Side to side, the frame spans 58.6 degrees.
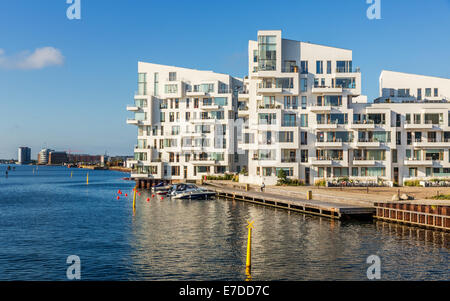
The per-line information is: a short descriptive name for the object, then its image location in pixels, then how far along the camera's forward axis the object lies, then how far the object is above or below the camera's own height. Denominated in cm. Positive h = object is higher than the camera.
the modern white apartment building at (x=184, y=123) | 10775 +1033
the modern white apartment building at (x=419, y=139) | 8056 +446
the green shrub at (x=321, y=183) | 7891 -442
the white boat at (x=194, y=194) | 8081 -686
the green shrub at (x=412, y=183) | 7900 -438
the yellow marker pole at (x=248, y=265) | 2874 -778
